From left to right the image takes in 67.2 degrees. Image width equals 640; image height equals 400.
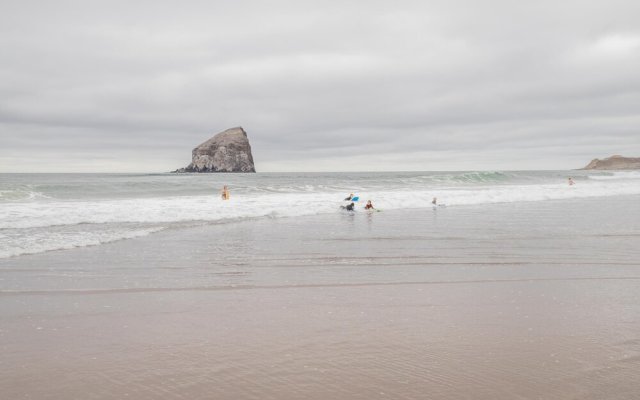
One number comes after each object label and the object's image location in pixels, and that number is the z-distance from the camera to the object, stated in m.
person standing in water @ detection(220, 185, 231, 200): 29.09
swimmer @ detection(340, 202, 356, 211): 23.08
